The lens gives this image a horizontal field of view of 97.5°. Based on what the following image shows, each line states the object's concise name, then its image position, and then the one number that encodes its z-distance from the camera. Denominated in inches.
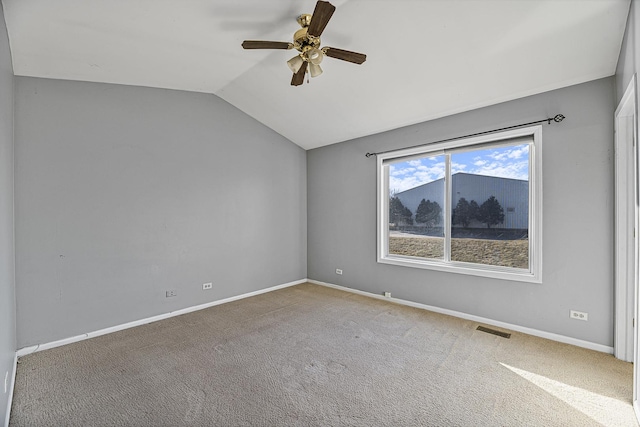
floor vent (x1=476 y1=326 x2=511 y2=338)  114.9
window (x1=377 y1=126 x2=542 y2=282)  119.3
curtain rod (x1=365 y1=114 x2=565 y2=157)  108.1
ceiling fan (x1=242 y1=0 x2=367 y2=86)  82.6
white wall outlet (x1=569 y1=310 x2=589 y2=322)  104.2
